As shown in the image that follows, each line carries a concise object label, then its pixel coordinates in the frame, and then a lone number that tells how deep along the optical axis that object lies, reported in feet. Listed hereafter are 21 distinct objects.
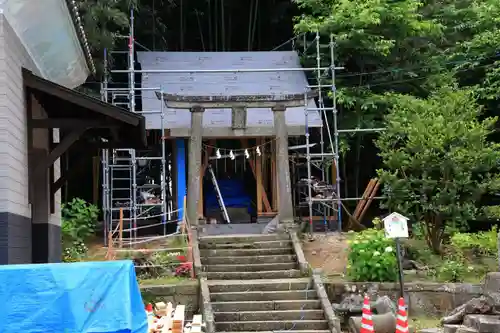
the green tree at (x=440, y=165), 47.65
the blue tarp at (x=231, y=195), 68.08
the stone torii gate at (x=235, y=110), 53.36
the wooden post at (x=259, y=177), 63.52
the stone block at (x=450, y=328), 34.58
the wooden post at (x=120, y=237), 46.83
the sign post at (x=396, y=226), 39.32
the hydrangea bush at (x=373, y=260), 43.14
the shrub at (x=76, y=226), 49.85
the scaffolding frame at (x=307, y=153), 57.47
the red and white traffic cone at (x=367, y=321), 33.78
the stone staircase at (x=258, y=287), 40.11
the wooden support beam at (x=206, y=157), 63.72
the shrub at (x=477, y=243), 47.42
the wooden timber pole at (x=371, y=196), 61.64
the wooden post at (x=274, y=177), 63.46
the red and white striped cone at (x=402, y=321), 32.53
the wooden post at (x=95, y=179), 68.80
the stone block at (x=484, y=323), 32.76
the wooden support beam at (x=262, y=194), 63.77
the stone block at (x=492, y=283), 36.27
